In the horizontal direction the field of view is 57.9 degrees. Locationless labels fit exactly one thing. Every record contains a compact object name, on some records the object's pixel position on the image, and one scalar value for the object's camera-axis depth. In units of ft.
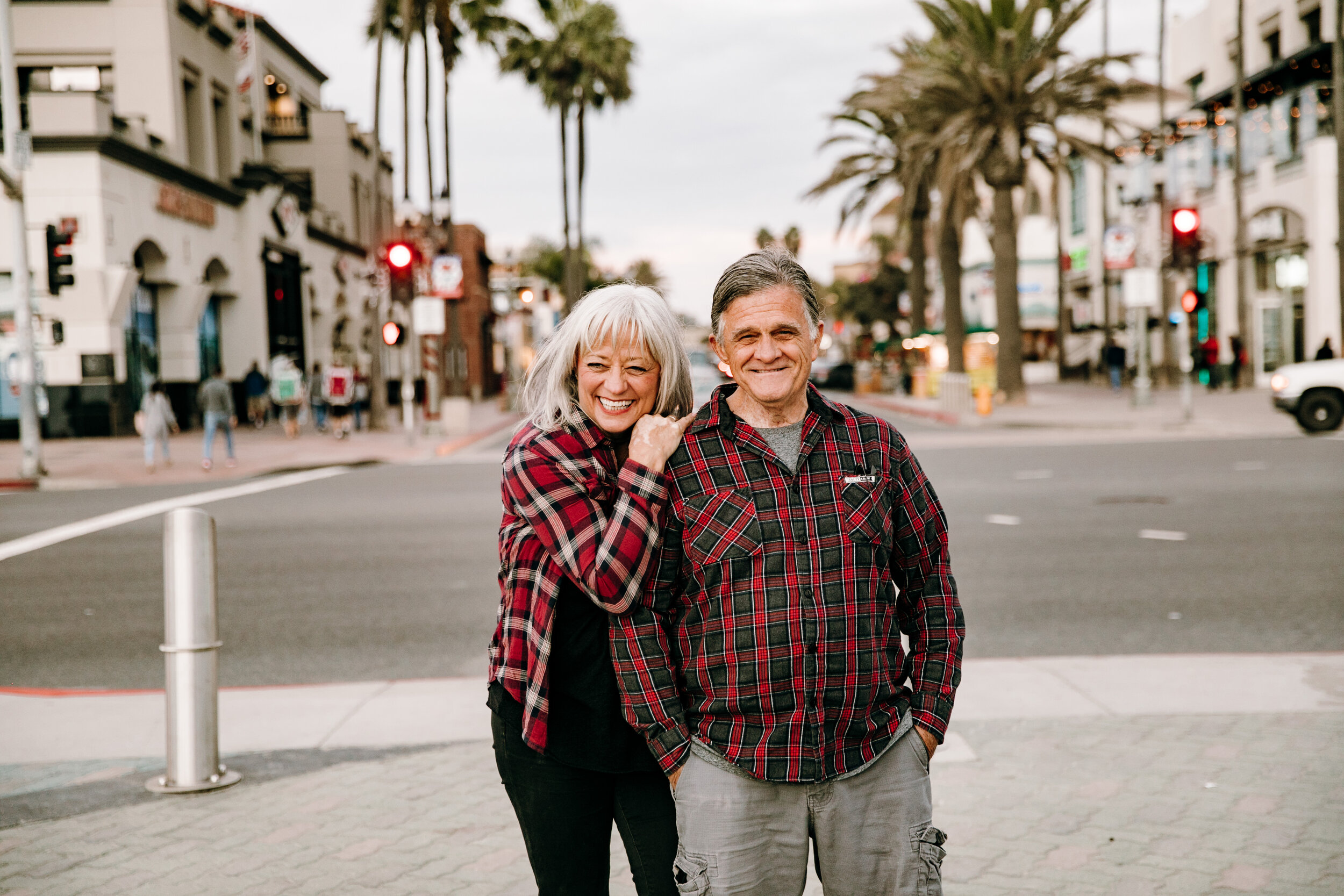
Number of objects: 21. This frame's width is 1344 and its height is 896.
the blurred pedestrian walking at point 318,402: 97.09
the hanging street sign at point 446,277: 94.58
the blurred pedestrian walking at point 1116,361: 122.83
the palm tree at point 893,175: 110.32
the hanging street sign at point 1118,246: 97.86
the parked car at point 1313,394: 63.67
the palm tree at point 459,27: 108.37
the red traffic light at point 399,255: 78.28
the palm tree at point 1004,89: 96.94
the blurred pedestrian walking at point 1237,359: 116.88
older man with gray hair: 7.82
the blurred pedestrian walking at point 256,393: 103.04
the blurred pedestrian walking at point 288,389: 93.40
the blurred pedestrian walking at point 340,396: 89.40
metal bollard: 15.57
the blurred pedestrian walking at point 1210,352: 98.94
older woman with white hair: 8.09
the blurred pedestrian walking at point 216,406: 64.64
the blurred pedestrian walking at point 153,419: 63.52
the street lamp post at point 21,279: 61.16
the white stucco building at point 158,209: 83.76
